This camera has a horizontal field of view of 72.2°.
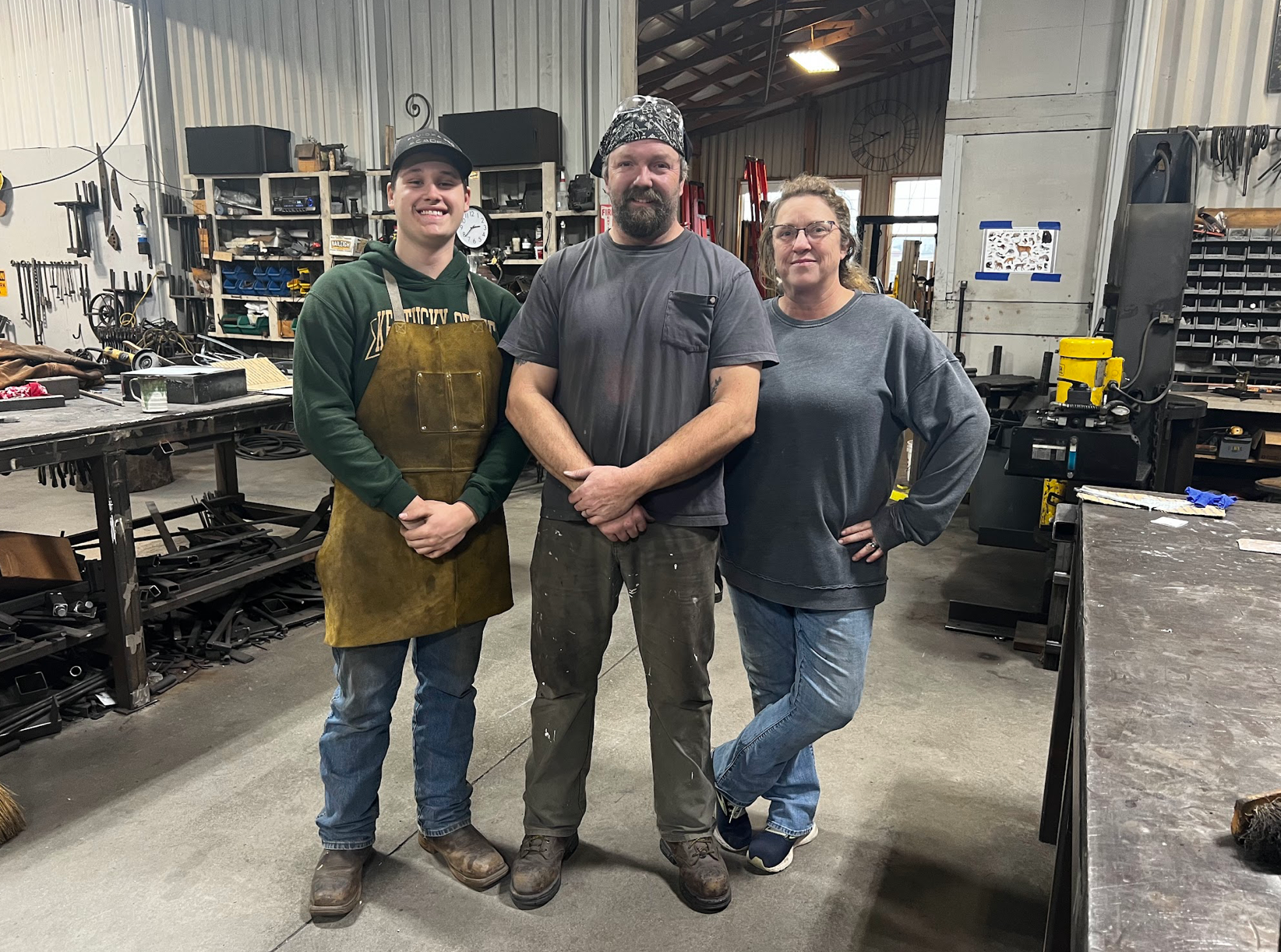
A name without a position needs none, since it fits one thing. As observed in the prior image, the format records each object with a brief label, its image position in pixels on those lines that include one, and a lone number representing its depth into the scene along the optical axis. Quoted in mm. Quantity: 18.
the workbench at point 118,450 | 2320
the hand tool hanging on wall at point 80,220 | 7598
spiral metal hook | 6578
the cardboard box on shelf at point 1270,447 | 3984
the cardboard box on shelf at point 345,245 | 6703
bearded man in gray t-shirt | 1597
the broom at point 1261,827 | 770
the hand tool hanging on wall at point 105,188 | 7543
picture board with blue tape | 4824
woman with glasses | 1646
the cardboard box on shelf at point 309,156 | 6805
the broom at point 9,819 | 1984
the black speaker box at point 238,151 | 6926
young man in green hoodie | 1673
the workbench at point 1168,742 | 738
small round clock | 5848
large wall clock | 12109
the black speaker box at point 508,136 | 5945
